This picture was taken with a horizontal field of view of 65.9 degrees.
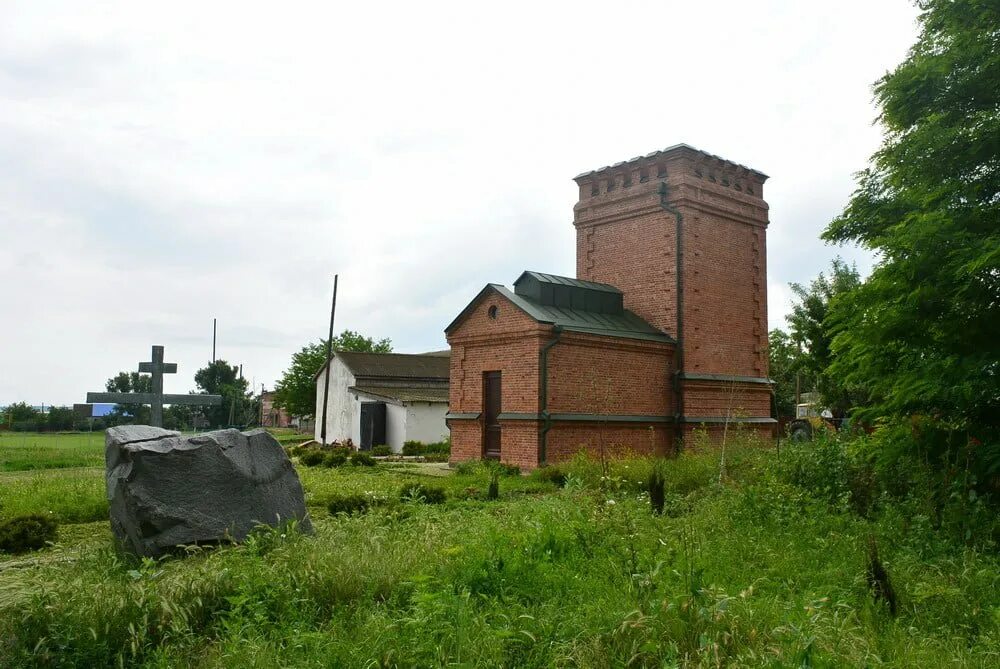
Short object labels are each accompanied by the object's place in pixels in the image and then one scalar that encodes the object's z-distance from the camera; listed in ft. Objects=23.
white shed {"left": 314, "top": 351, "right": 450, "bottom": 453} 100.27
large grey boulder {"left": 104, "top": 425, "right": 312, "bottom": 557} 23.30
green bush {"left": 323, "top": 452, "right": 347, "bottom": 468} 67.92
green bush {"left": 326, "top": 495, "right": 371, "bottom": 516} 33.27
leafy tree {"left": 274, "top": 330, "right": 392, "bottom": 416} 150.71
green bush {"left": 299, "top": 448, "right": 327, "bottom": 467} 69.31
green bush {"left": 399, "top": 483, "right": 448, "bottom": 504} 36.71
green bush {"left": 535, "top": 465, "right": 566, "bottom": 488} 48.73
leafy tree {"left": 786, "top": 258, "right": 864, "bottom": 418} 81.97
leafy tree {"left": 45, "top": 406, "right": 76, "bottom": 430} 156.76
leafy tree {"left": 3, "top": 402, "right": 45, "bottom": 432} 152.56
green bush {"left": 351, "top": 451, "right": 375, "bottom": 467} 67.88
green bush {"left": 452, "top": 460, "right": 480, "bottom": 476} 56.70
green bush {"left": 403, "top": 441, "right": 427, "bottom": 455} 91.81
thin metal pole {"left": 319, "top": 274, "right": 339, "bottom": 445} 107.67
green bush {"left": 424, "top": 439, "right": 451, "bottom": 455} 91.25
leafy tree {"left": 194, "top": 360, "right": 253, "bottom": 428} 170.40
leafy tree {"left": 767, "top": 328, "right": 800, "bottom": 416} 89.67
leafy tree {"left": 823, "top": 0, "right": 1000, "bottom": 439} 25.90
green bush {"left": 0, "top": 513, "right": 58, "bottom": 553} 26.50
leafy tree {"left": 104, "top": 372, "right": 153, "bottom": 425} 151.23
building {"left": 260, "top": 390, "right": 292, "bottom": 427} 243.64
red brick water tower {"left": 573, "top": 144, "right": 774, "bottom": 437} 68.03
